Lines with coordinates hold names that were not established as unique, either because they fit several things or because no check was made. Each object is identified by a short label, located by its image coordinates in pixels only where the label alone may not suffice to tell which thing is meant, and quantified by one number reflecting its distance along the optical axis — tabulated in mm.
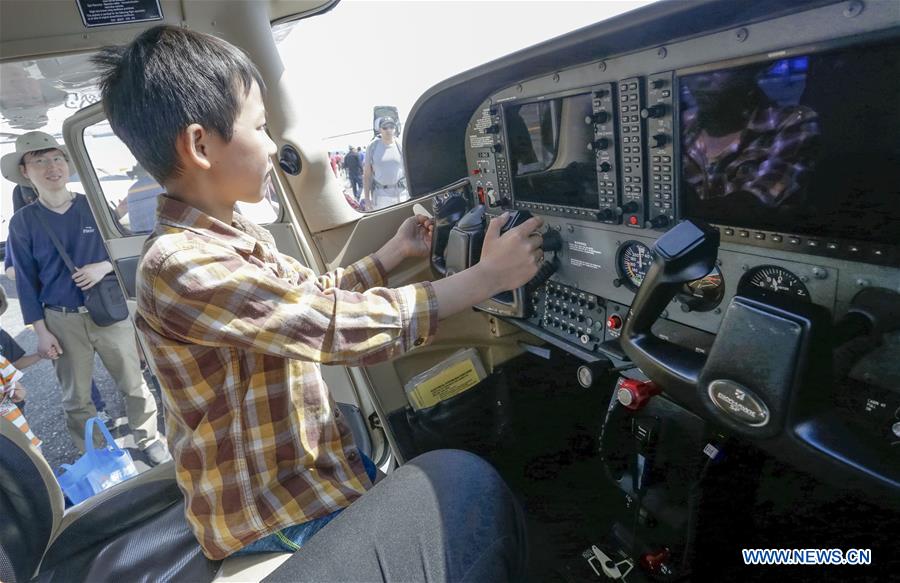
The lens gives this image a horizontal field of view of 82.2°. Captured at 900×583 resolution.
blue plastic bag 2133
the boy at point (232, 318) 815
